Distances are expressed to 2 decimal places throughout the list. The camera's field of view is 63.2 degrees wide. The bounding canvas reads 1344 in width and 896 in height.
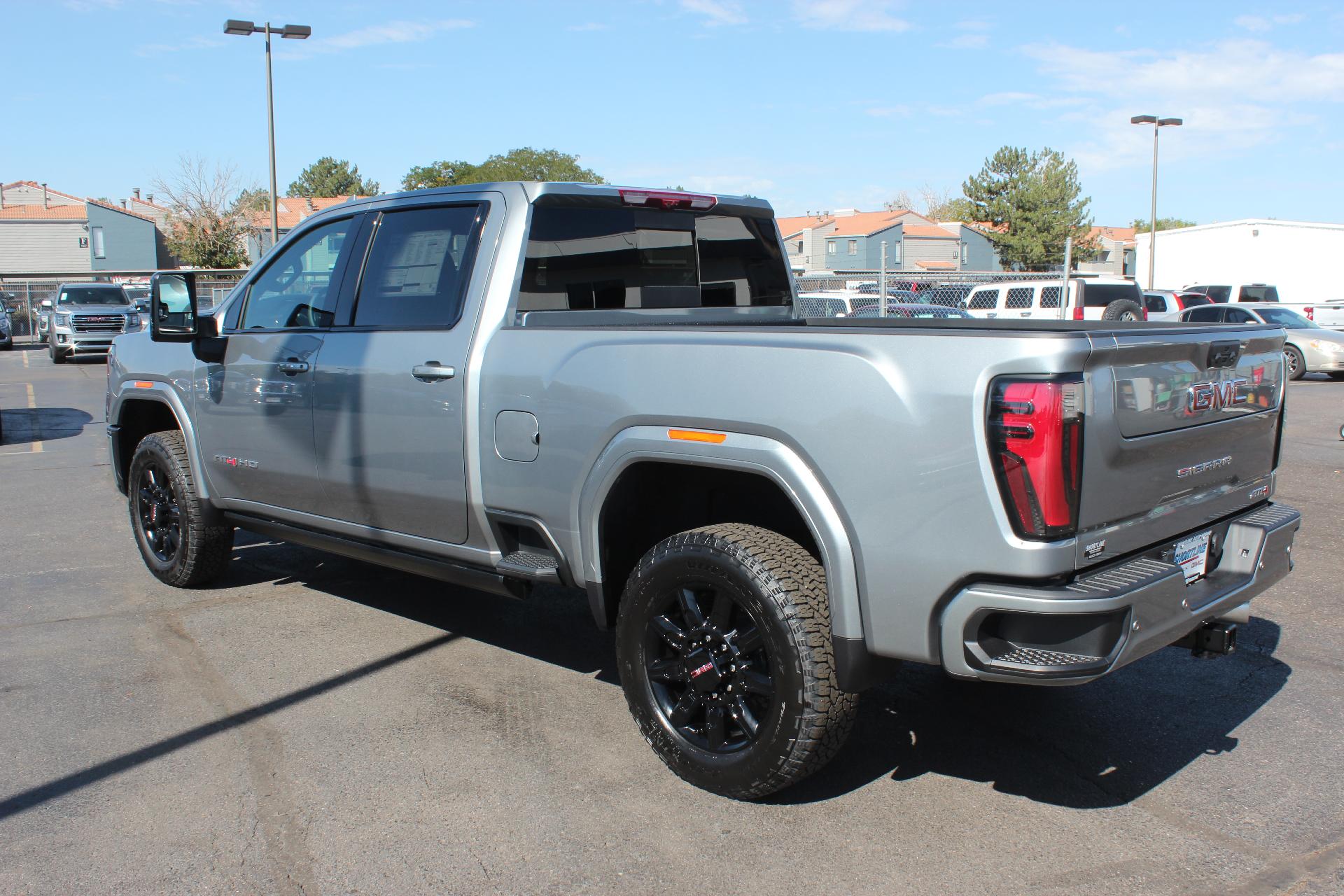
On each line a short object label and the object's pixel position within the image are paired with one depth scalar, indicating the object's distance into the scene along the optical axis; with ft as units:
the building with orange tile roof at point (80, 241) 209.05
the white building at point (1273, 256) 149.69
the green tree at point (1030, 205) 200.54
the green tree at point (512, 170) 269.85
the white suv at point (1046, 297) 64.75
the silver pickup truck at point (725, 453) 9.32
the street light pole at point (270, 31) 75.82
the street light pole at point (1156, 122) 127.65
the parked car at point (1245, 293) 99.25
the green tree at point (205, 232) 159.22
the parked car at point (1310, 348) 63.10
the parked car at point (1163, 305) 77.36
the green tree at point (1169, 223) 417.55
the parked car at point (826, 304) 60.80
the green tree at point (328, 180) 431.43
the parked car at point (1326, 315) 86.43
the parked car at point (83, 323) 82.58
